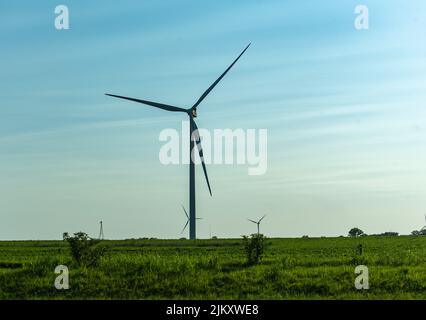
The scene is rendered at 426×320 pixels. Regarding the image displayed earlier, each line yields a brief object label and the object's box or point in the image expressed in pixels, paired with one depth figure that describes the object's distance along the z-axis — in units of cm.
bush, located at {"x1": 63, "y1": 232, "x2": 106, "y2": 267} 3847
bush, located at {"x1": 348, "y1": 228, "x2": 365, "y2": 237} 18015
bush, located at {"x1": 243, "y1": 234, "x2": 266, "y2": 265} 3933
